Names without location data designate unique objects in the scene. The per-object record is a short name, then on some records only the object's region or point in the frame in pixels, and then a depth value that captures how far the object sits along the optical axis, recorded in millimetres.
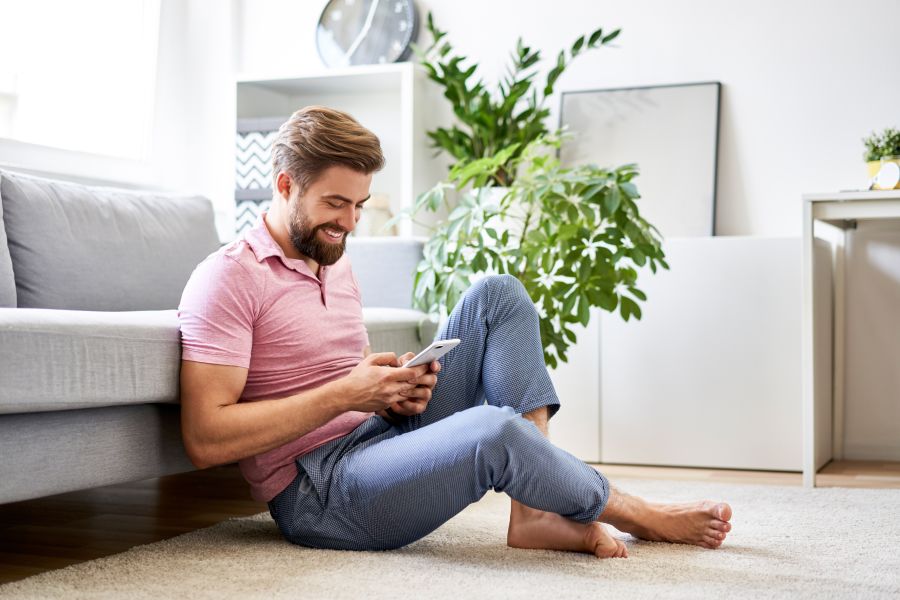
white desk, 2654
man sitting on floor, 1640
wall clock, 3598
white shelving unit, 3428
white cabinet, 2957
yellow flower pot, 2748
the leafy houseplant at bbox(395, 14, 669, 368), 2574
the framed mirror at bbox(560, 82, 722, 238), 3268
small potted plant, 2758
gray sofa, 1563
